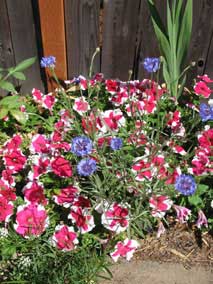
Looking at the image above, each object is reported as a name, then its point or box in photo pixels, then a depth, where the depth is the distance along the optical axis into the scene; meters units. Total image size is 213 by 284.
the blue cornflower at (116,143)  1.35
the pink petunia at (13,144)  1.75
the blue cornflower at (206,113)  1.39
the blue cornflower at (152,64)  1.57
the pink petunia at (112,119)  1.75
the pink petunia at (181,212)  1.56
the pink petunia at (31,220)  1.52
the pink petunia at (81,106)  1.85
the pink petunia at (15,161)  1.69
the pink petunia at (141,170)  1.56
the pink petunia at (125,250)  1.54
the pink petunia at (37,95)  1.99
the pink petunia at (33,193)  1.60
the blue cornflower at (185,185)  1.24
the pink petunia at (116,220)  1.52
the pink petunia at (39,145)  1.70
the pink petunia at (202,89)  1.93
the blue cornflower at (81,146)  1.29
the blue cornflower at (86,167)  1.27
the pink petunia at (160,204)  1.54
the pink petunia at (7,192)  1.62
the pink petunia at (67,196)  1.58
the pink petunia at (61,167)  1.58
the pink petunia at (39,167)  1.63
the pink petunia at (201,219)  1.58
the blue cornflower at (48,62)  1.64
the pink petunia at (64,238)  1.52
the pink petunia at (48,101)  1.94
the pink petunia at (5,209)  1.57
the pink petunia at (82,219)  1.54
